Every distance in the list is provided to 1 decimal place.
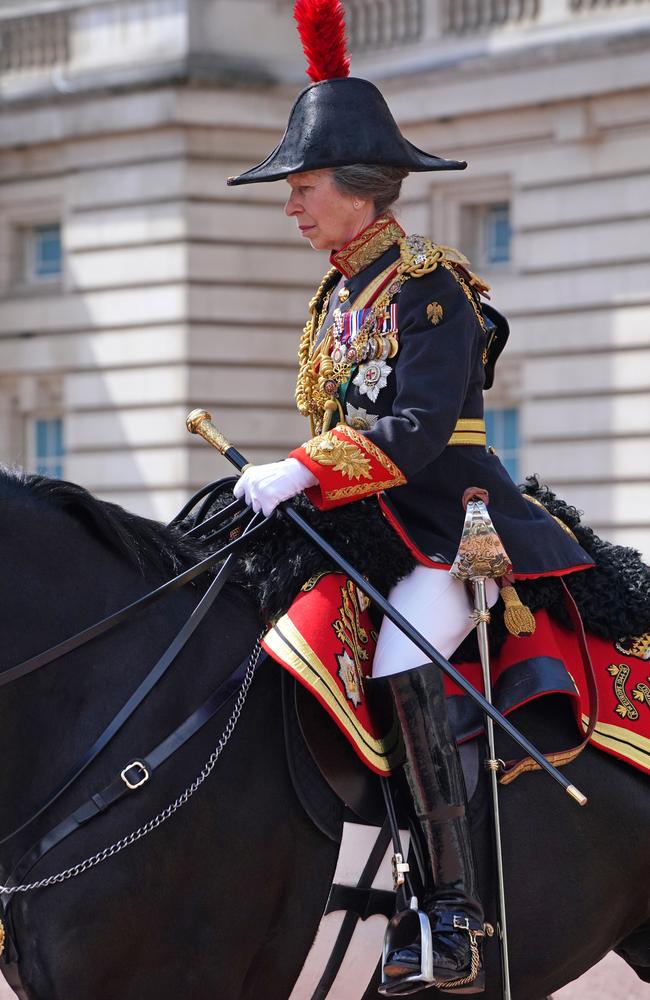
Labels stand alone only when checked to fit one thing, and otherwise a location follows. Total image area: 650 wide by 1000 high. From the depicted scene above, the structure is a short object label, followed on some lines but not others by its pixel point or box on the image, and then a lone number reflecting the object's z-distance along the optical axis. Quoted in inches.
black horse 290.7
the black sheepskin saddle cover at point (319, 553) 324.5
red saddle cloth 309.7
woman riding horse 311.6
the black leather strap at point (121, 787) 290.2
